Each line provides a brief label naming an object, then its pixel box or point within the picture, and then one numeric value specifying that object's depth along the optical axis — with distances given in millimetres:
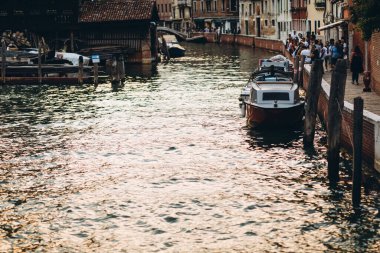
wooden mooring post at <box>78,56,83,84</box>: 46544
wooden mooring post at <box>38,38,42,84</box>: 47372
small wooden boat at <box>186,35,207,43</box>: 115500
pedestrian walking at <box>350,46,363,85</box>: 33250
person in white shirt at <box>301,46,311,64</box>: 45281
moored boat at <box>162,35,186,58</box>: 76075
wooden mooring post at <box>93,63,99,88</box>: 46500
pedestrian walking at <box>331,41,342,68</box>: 40219
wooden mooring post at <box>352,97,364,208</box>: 17266
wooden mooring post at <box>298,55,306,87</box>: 41478
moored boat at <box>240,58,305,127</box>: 28344
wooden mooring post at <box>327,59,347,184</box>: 20375
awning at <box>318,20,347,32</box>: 46556
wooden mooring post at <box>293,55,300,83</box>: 38450
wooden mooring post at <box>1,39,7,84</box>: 47634
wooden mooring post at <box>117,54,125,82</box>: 48059
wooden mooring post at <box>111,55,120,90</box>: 47281
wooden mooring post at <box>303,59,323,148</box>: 24438
